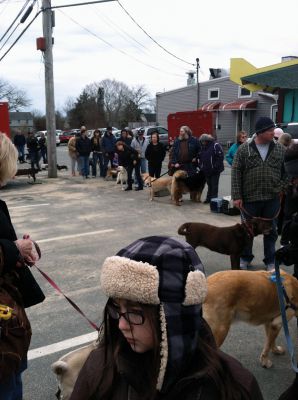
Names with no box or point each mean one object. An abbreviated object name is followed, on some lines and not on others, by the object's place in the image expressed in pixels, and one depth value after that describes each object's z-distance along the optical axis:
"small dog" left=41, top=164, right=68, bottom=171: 18.92
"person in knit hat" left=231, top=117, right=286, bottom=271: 5.05
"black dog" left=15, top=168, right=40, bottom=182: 14.94
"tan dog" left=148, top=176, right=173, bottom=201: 11.06
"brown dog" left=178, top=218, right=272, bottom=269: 5.17
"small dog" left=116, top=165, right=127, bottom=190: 13.42
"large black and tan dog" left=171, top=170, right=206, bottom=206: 10.27
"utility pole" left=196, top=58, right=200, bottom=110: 34.06
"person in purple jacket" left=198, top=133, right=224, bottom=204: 9.88
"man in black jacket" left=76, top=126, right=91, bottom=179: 16.03
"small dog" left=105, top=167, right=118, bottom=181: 15.54
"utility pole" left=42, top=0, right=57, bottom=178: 14.81
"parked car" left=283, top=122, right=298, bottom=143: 8.76
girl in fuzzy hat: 1.20
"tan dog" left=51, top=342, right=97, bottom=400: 2.10
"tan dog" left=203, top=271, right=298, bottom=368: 3.04
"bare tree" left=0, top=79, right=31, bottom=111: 57.91
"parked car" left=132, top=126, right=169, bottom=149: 25.69
